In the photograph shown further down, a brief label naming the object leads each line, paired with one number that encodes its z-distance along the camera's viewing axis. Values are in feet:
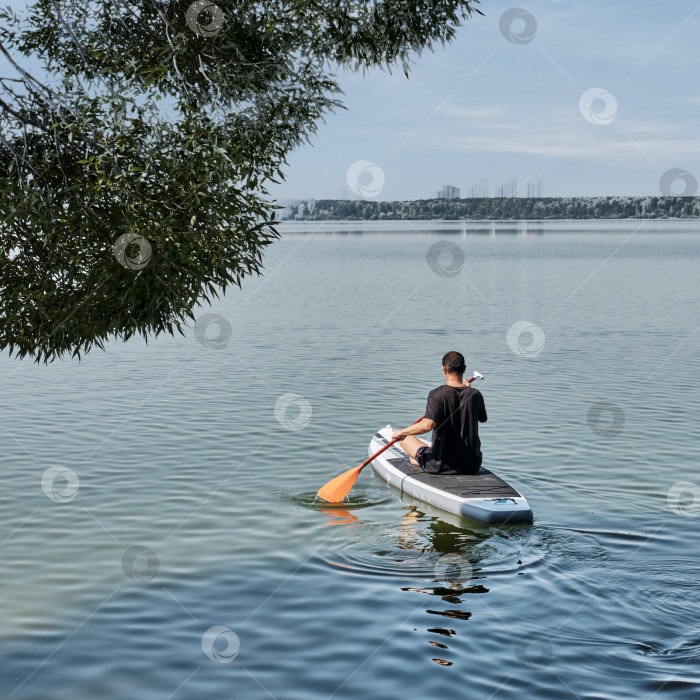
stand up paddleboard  39.63
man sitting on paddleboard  42.19
